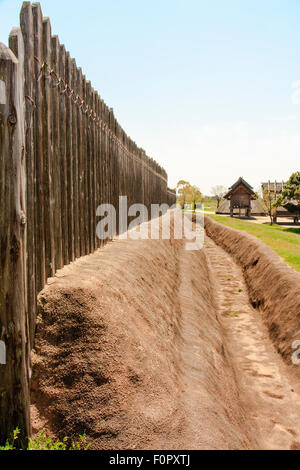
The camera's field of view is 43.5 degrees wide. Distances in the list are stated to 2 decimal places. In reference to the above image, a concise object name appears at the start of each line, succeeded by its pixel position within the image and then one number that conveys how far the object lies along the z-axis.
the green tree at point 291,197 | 34.19
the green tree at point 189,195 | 69.00
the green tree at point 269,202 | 37.28
